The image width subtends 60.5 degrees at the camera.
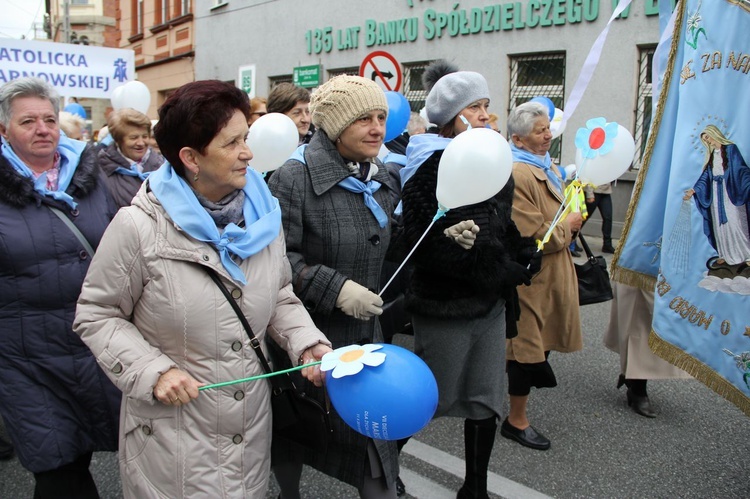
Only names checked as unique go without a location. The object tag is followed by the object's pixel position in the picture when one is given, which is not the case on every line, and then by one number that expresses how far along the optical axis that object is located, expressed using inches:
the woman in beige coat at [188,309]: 70.6
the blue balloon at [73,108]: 332.5
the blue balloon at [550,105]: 222.2
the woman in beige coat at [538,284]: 136.1
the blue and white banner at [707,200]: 92.9
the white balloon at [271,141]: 154.6
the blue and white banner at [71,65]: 293.2
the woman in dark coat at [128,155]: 159.3
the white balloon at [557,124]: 215.6
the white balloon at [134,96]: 278.8
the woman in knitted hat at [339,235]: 93.0
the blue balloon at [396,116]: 194.5
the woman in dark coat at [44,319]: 91.4
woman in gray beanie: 105.1
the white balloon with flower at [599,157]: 134.3
